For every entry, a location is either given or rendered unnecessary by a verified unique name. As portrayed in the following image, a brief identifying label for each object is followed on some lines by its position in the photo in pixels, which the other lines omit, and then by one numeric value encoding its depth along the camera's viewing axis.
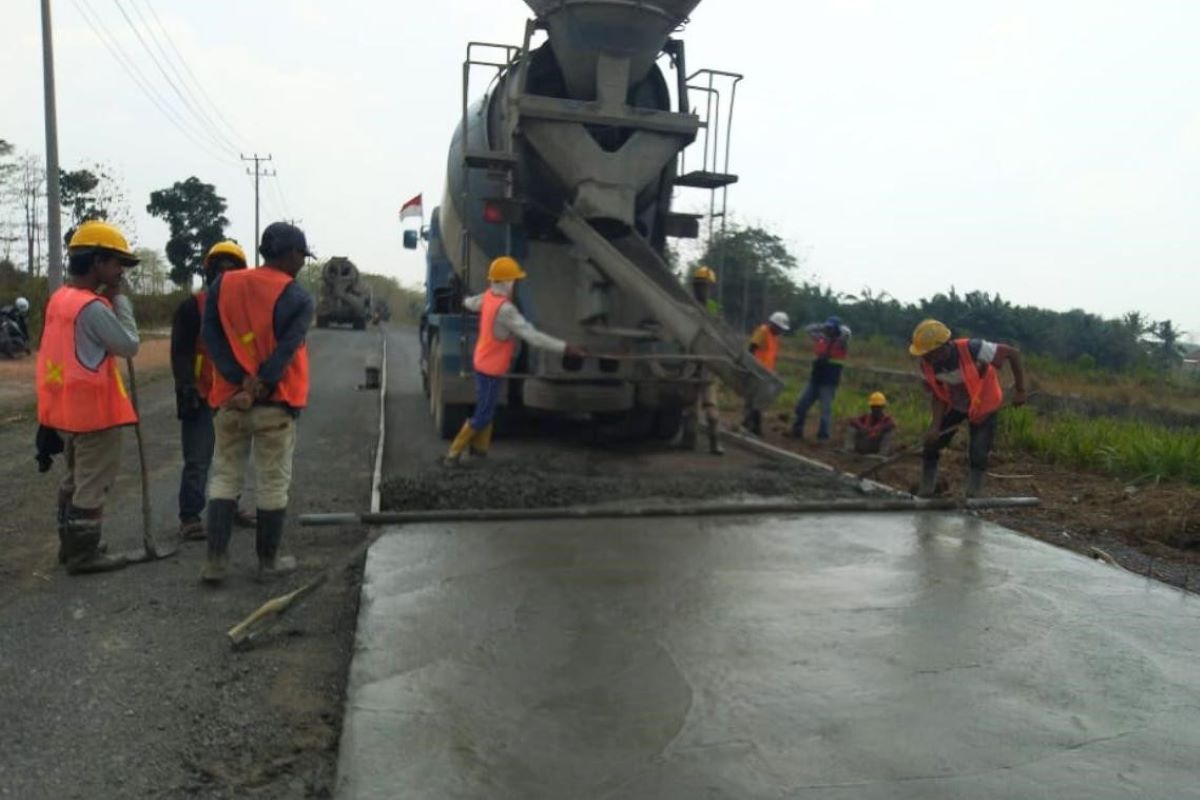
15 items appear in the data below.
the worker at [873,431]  9.30
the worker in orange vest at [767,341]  10.06
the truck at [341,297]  33.28
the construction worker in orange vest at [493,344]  6.70
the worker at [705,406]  7.91
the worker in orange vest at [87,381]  4.65
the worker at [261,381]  4.50
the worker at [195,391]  5.34
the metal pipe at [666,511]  5.06
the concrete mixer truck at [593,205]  7.04
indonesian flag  16.52
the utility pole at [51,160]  16.14
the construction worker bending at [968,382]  6.44
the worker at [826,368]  10.33
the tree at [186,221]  36.03
